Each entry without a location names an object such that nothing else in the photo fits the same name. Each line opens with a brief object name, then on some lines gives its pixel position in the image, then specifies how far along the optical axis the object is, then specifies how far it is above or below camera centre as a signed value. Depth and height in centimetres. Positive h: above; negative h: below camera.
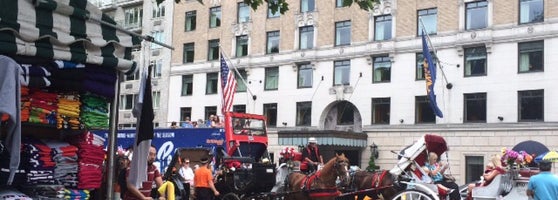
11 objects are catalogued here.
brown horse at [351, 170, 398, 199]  1599 -147
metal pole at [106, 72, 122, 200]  755 -18
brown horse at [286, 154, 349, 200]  1487 -135
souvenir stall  624 +31
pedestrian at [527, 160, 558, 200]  1043 -89
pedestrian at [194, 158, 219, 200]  1684 -162
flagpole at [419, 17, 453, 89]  3312 +335
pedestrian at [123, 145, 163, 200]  851 -89
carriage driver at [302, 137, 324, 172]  1923 -84
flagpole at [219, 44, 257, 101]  4375 +226
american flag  3151 +204
